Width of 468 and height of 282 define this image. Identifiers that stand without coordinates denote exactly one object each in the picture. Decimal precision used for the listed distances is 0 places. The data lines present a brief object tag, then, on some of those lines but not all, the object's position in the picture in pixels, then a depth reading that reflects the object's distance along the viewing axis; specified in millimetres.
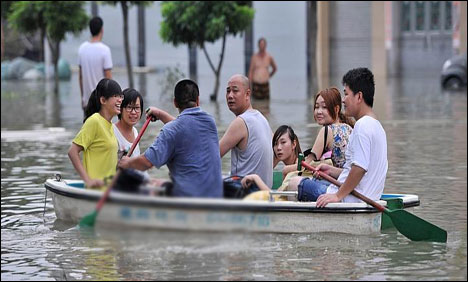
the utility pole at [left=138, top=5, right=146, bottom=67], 93984
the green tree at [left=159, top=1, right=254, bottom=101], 52985
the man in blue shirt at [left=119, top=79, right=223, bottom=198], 11912
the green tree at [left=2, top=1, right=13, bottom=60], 73410
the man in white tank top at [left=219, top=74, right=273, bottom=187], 16295
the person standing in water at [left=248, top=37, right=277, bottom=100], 49497
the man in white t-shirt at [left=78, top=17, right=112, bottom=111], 25747
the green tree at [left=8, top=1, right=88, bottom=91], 60470
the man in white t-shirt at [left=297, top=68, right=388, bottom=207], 15341
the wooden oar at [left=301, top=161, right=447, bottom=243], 15594
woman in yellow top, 13552
